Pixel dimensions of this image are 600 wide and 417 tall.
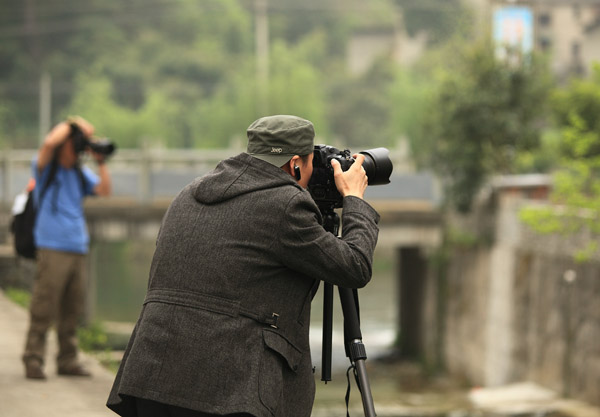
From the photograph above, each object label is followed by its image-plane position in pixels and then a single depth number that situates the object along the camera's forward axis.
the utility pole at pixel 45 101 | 58.00
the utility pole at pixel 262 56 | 50.16
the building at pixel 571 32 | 57.34
